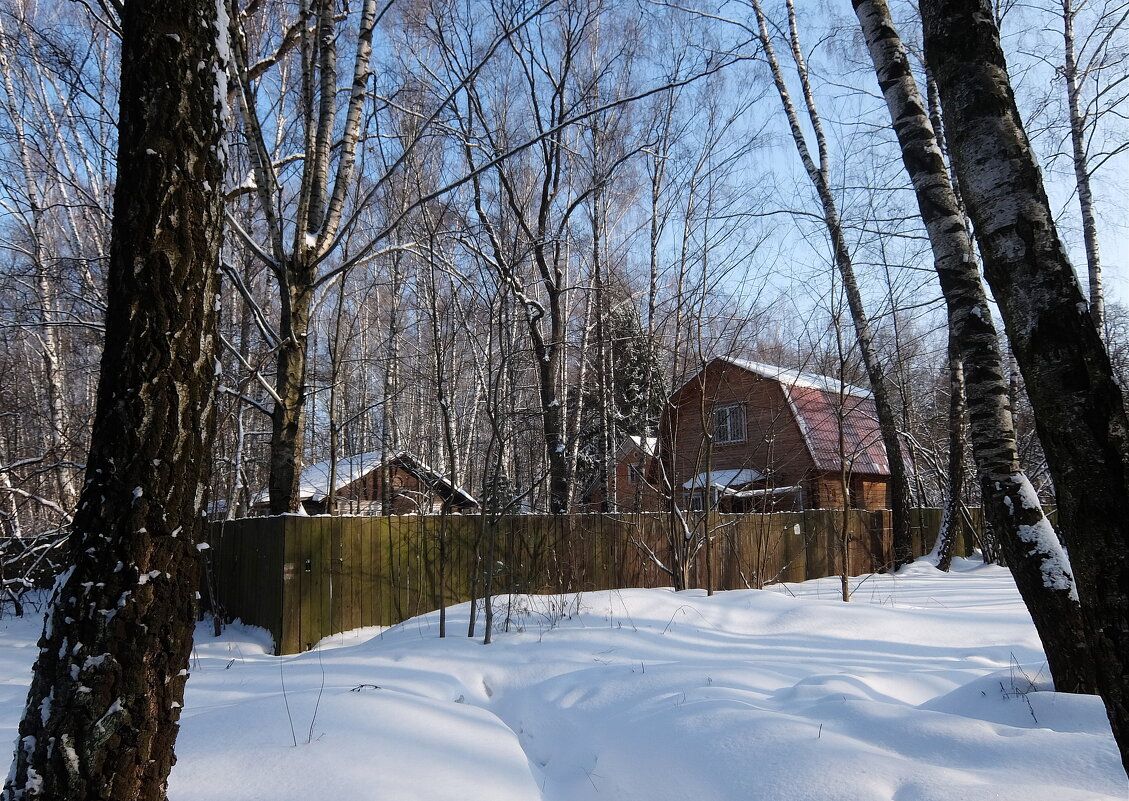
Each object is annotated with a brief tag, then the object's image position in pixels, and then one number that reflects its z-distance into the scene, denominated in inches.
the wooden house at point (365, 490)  511.7
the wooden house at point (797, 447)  644.7
